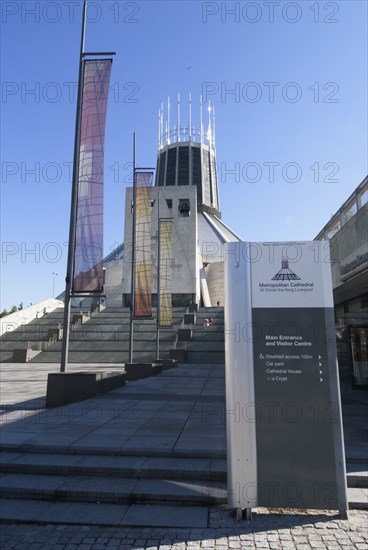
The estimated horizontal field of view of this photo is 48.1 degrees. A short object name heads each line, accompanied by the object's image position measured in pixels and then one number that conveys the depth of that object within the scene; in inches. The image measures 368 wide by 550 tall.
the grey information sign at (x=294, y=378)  164.1
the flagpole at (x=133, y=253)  678.5
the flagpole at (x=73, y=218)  391.0
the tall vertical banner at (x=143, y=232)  736.3
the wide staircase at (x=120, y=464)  179.2
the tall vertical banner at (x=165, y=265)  916.0
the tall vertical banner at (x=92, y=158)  414.6
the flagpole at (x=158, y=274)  865.2
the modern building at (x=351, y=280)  387.9
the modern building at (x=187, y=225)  2383.1
